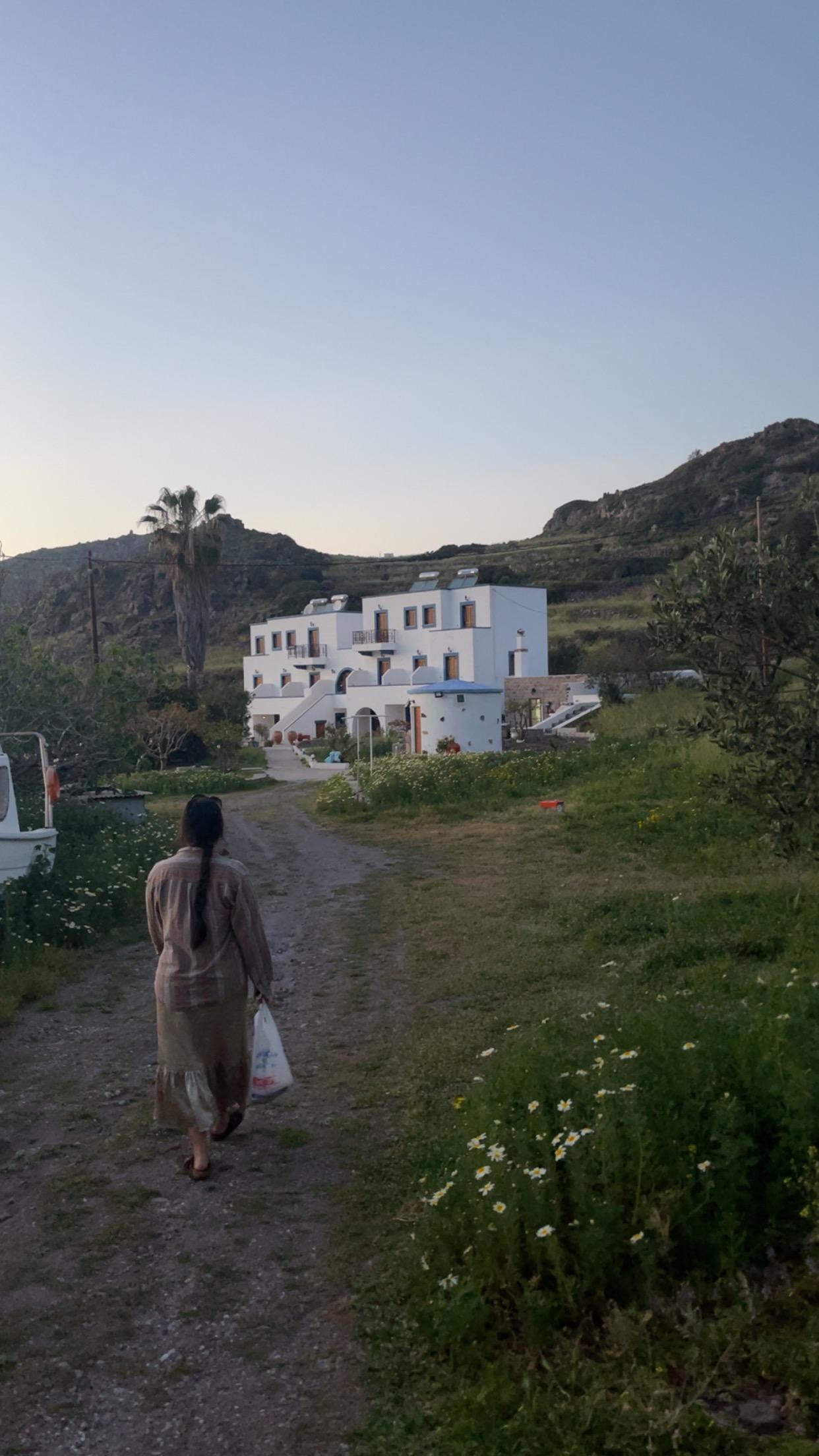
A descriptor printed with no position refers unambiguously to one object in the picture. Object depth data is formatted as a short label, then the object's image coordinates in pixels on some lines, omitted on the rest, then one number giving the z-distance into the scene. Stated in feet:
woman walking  15.94
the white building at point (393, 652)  158.51
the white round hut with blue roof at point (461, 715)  97.96
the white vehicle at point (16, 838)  30.04
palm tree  156.66
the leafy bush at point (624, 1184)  11.05
